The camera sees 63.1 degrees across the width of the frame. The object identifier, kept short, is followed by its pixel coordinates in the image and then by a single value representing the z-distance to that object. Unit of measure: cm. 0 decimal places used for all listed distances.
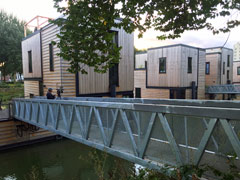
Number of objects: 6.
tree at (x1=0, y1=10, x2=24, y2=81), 3077
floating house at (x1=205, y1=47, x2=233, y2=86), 2461
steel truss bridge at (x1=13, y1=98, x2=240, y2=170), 288
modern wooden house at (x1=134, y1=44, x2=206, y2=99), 1898
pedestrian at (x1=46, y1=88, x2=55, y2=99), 941
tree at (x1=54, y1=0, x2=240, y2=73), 649
